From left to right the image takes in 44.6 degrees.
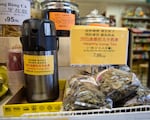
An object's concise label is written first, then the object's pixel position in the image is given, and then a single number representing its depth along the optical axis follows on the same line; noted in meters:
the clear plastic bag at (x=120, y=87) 0.55
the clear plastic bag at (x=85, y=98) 0.51
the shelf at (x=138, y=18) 5.71
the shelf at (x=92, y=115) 0.48
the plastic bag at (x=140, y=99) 0.54
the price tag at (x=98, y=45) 0.76
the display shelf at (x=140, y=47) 5.43
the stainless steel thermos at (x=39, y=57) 0.62
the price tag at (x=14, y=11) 0.79
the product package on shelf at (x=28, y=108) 0.56
